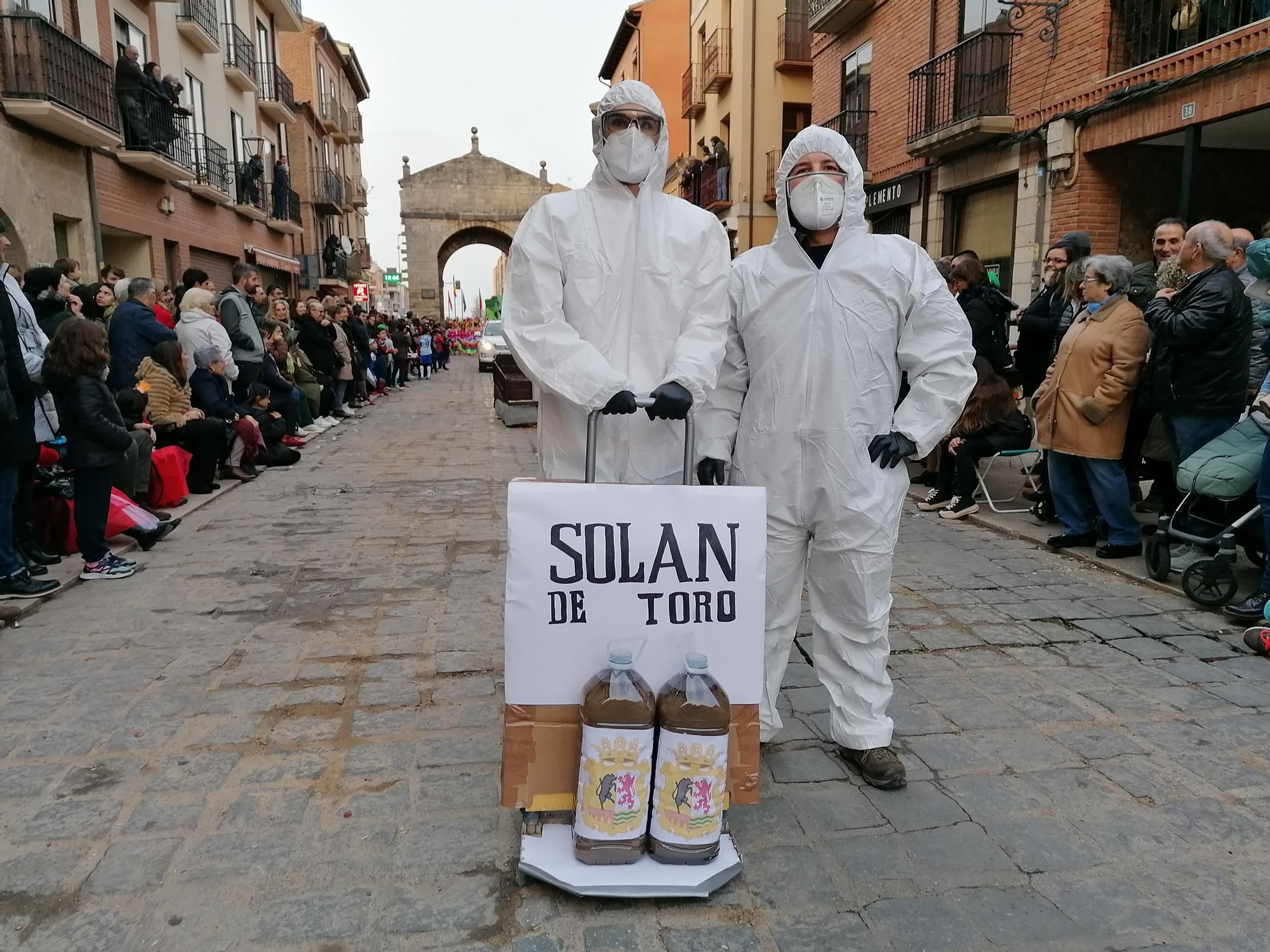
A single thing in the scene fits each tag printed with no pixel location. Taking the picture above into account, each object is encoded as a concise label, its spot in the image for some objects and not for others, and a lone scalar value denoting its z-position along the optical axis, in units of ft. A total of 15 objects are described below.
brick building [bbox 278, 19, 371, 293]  108.37
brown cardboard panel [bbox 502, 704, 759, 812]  8.33
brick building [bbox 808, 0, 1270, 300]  30.68
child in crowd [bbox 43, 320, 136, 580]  17.29
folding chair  23.98
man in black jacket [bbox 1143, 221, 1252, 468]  16.83
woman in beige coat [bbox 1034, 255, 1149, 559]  18.98
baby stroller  15.67
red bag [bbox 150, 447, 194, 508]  24.48
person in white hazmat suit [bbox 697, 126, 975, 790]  9.68
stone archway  188.03
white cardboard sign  8.05
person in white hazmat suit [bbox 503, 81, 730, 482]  9.59
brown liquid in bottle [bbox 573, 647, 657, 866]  7.97
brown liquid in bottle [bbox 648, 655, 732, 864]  7.98
